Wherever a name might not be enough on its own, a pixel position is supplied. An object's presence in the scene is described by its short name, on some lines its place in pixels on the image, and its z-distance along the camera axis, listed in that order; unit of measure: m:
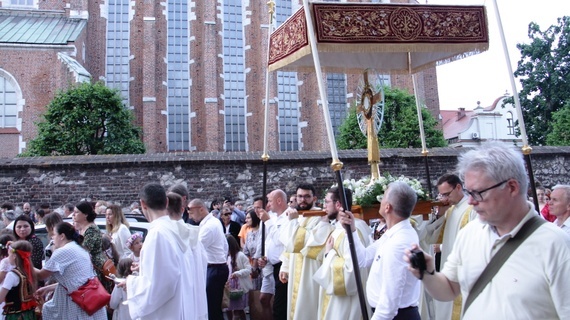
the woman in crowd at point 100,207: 9.62
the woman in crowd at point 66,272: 5.06
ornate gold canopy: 5.86
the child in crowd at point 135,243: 5.96
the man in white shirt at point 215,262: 6.69
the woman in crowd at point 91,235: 5.94
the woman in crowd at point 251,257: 7.93
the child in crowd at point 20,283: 5.17
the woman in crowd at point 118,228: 7.00
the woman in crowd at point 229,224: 10.61
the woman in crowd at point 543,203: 7.17
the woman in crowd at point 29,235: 6.43
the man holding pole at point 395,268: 3.58
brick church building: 31.84
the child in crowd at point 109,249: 6.46
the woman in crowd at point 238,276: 7.84
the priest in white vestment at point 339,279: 4.91
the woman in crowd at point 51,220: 5.84
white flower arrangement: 5.91
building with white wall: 44.84
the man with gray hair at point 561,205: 5.50
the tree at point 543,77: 32.56
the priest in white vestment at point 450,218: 5.53
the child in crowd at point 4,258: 5.23
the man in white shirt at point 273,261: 7.03
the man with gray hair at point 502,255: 2.33
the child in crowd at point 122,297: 5.88
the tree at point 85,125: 21.36
